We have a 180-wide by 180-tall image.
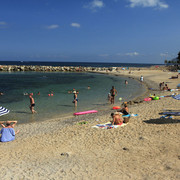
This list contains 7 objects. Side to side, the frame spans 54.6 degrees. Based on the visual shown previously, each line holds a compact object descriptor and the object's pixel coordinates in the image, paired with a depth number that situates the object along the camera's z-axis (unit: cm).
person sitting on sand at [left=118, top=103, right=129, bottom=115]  1118
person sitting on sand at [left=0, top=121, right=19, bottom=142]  870
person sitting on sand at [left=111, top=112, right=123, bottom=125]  985
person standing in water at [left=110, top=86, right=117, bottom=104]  1784
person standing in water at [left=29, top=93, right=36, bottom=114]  1489
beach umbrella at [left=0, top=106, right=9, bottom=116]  921
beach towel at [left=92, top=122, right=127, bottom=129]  958
